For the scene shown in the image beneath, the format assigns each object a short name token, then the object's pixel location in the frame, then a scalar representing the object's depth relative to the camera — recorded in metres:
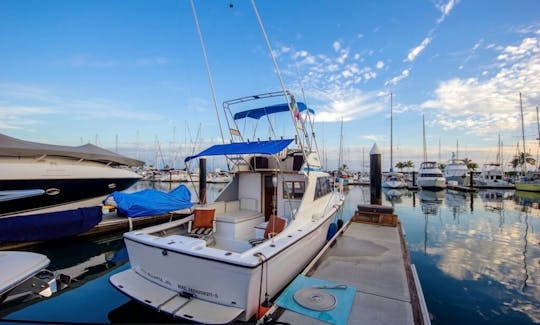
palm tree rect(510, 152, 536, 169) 55.79
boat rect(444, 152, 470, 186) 40.66
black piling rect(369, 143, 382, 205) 12.39
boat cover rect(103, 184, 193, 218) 10.20
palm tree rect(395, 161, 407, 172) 70.89
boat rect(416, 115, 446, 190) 32.25
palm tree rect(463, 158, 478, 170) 62.47
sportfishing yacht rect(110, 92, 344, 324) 3.29
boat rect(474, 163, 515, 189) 37.31
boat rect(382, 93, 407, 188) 34.94
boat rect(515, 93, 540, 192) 30.52
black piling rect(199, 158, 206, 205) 17.52
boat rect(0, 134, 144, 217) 8.58
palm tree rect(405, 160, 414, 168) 71.00
